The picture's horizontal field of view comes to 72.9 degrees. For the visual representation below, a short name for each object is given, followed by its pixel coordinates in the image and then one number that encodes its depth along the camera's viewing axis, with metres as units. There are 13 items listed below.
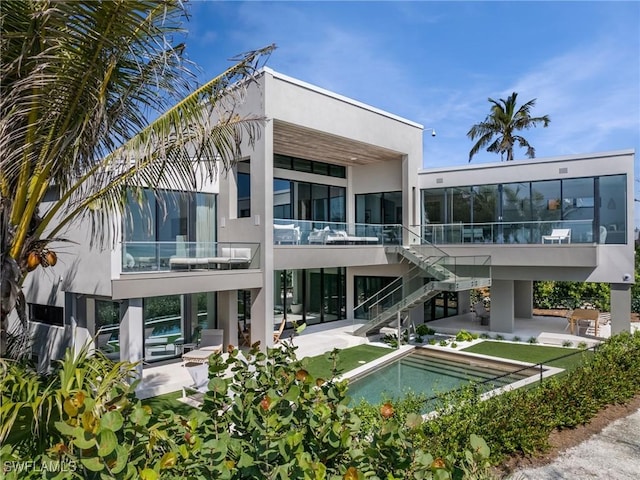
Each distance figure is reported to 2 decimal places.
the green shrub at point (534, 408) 7.01
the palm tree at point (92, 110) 4.97
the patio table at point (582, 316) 18.38
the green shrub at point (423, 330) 18.89
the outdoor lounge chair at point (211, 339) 15.02
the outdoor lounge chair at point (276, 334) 16.66
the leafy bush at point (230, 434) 2.38
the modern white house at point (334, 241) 13.09
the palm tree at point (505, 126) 33.34
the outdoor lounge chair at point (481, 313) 20.97
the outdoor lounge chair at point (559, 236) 17.23
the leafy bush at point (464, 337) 18.06
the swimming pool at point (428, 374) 12.10
